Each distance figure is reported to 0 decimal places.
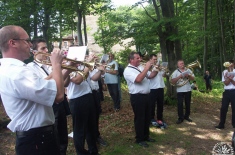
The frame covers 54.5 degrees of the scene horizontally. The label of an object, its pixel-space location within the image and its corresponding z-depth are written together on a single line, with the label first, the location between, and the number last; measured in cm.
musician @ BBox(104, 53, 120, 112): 815
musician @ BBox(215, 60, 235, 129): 646
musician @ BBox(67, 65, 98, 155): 430
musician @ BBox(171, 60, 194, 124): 720
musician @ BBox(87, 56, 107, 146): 485
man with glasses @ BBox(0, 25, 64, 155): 210
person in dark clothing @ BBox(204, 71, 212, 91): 1509
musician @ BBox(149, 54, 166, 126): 686
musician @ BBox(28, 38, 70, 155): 418
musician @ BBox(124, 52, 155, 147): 518
